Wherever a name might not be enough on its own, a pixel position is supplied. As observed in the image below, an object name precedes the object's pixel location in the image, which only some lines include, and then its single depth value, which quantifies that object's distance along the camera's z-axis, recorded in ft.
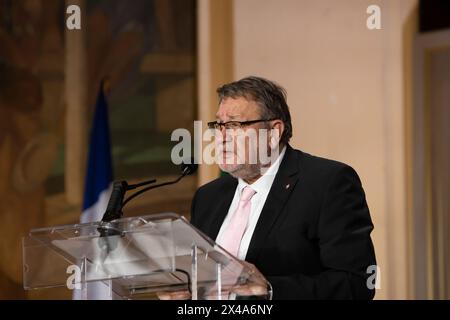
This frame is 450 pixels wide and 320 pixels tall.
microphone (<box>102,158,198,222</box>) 18.07
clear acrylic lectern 17.12
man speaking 19.72
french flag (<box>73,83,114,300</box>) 37.14
